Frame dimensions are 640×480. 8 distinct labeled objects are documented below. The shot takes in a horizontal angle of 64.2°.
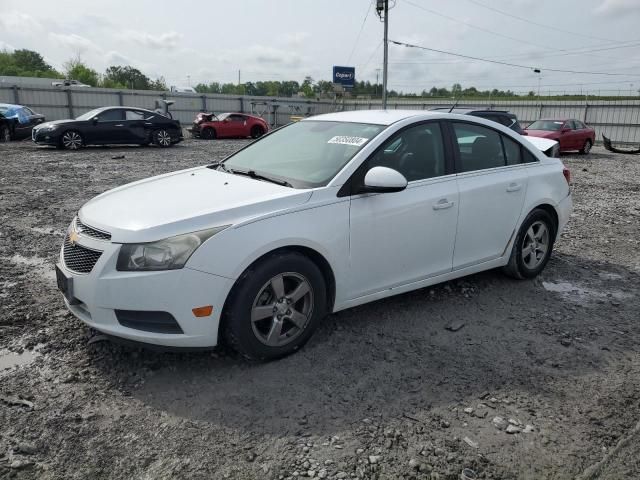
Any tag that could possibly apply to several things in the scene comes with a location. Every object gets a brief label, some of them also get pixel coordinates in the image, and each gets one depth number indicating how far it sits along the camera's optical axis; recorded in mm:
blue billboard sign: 35219
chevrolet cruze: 3010
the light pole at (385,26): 26875
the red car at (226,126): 24625
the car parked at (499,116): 12727
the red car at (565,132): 19438
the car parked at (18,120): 18500
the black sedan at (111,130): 16047
